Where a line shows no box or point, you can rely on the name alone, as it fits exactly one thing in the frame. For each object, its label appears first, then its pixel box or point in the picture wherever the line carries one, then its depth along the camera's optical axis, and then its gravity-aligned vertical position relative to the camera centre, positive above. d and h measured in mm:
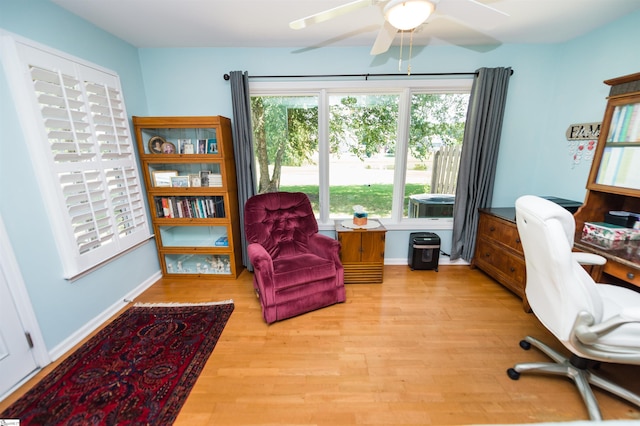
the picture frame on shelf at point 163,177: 2625 -176
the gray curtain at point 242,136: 2545 +241
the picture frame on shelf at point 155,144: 2586 +168
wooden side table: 2570 -1007
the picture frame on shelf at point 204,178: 2696 -198
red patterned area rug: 1346 -1349
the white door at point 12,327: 1466 -1005
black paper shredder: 2842 -1076
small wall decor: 2252 +123
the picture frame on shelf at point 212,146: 2605 +138
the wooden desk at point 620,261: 1426 -636
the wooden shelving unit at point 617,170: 1532 -119
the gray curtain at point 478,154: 2535 +9
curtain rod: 2600 +853
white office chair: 1138 -733
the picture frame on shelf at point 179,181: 2621 -222
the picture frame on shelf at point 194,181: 2650 -225
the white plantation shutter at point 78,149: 1599 +97
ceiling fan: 1109 +683
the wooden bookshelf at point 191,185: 2525 -271
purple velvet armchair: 2016 -907
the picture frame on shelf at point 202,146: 2623 +141
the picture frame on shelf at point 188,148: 2604 +123
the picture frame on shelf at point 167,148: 2613 +127
